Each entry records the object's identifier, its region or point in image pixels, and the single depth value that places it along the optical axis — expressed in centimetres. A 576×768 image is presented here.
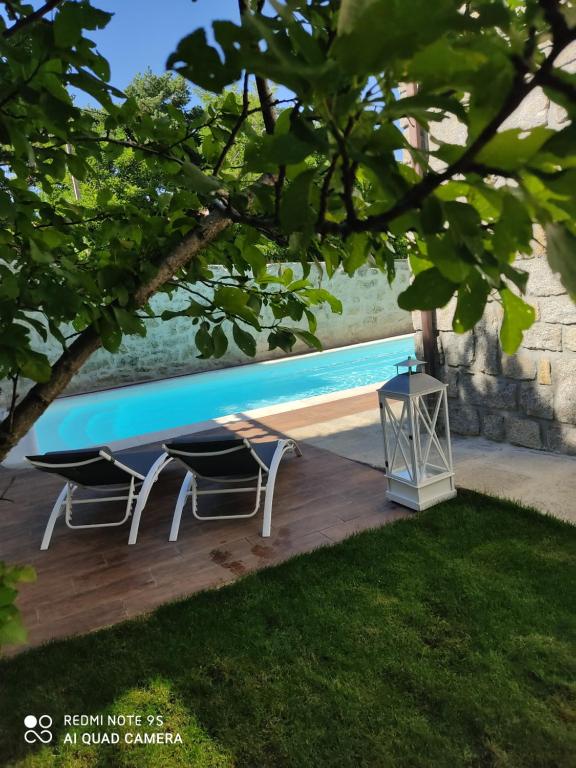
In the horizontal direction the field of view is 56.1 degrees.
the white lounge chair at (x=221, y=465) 384
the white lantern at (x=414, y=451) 380
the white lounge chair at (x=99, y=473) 381
